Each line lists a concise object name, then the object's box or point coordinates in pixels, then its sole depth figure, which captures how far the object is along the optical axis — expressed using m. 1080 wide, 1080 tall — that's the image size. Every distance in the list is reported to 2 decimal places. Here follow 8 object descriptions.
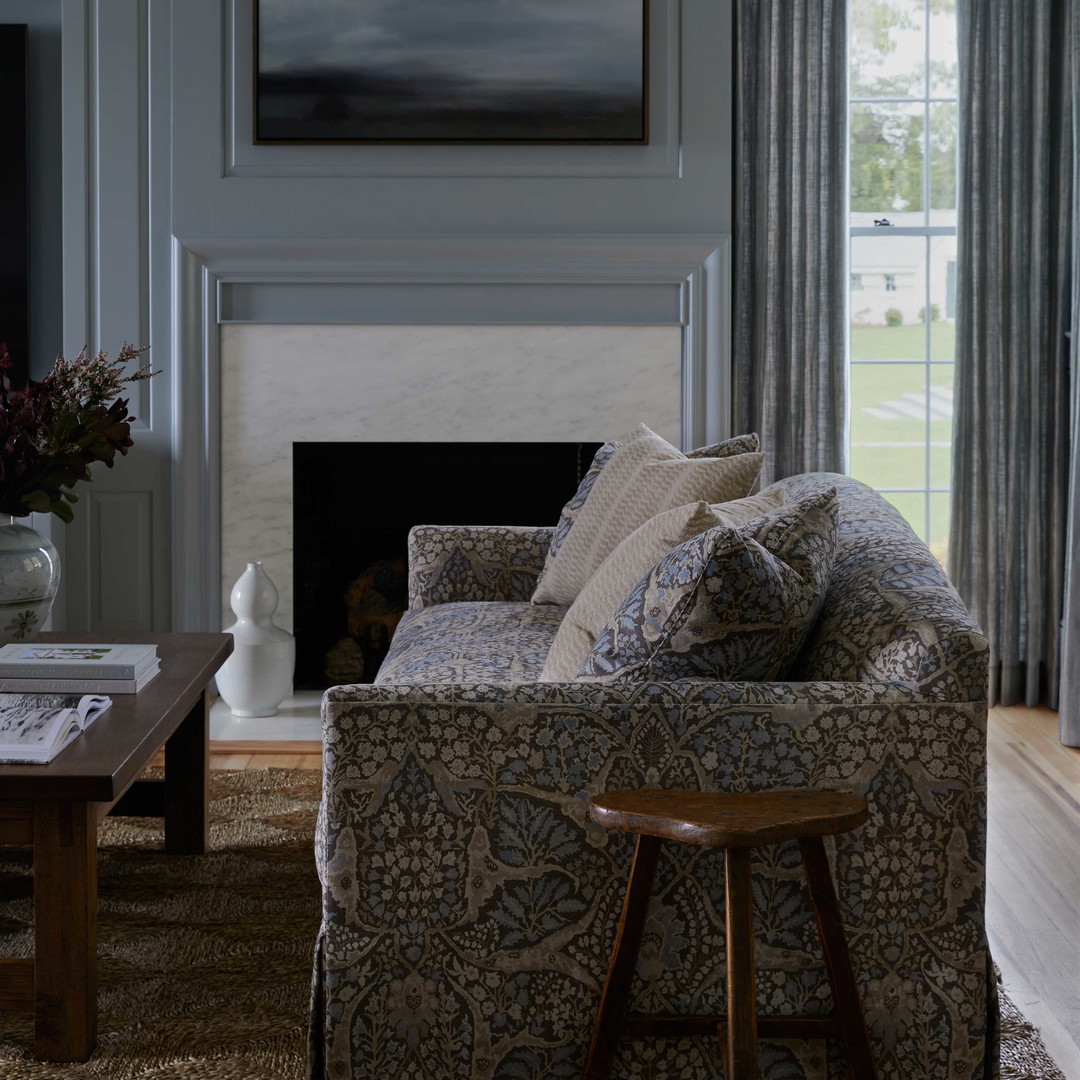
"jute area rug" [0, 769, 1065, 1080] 1.87
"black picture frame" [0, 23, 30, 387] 4.30
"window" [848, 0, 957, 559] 4.38
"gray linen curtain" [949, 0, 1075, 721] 4.16
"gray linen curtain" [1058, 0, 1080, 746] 3.65
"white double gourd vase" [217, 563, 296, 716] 3.85
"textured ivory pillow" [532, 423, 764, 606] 2.54
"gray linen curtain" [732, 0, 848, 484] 4.22
